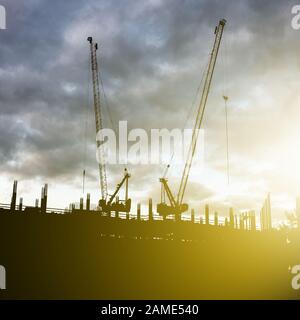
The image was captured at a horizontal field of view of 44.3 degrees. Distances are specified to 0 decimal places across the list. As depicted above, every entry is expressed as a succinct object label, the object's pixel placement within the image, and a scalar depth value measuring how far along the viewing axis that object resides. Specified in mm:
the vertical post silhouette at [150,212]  52709
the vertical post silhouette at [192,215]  57156
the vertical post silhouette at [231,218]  64625
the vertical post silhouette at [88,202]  46747
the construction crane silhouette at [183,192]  75312
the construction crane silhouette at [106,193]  72750
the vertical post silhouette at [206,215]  59188
